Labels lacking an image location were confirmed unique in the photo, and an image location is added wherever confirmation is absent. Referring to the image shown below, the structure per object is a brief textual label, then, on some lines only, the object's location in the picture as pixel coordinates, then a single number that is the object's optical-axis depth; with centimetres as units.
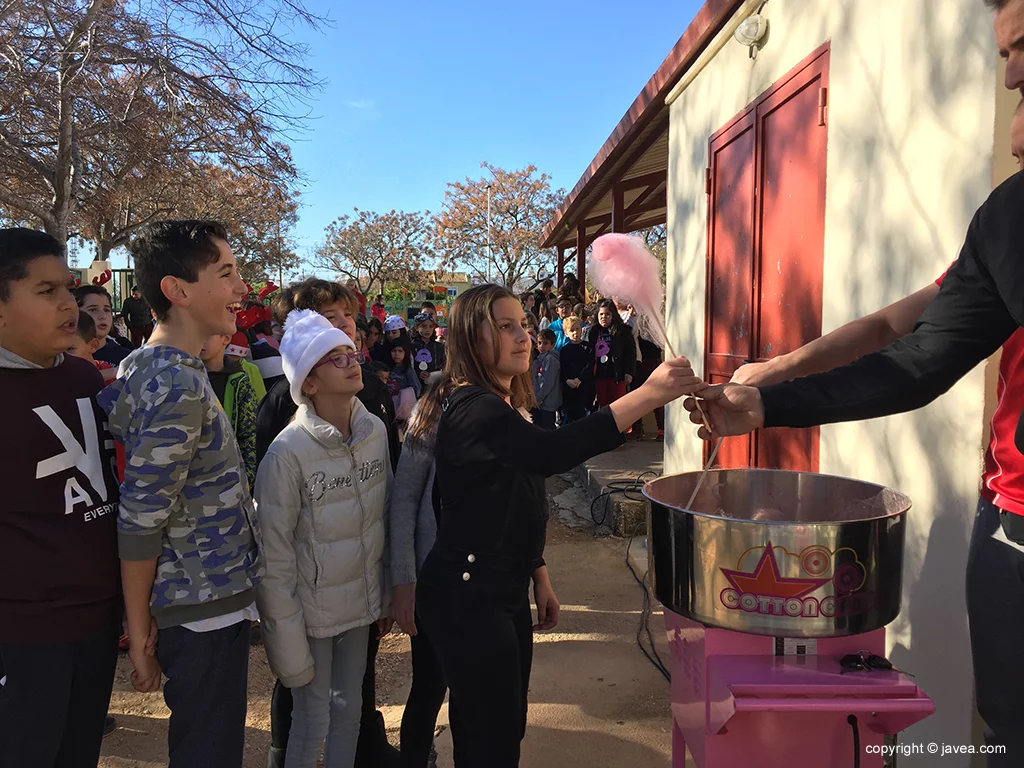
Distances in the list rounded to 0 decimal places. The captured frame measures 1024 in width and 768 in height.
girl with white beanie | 235
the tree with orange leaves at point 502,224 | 4625
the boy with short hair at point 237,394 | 379
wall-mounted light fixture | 406
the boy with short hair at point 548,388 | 921
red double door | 348
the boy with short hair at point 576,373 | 912
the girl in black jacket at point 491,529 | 194
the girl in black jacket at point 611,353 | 855
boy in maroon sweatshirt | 185
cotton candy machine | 149
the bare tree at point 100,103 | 970
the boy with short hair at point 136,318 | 1101
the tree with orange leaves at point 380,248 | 5081
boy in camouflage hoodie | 184
